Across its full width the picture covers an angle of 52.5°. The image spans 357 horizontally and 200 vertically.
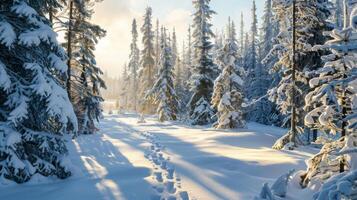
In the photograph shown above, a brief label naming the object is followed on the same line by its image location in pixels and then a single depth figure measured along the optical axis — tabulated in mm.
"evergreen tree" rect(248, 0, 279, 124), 46906
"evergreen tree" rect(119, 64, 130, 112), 76938
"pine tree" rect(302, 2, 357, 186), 7689
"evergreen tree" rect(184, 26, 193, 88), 63084
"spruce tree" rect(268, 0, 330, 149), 18359
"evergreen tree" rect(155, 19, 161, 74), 73094
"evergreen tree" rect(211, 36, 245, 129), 27688
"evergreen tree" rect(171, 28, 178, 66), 91644
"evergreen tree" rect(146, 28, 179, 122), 41375
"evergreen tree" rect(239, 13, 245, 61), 91938
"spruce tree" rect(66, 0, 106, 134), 22734
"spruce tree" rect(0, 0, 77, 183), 9539
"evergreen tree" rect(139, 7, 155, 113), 56319
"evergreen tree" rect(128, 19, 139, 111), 71094
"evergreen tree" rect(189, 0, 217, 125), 34844
